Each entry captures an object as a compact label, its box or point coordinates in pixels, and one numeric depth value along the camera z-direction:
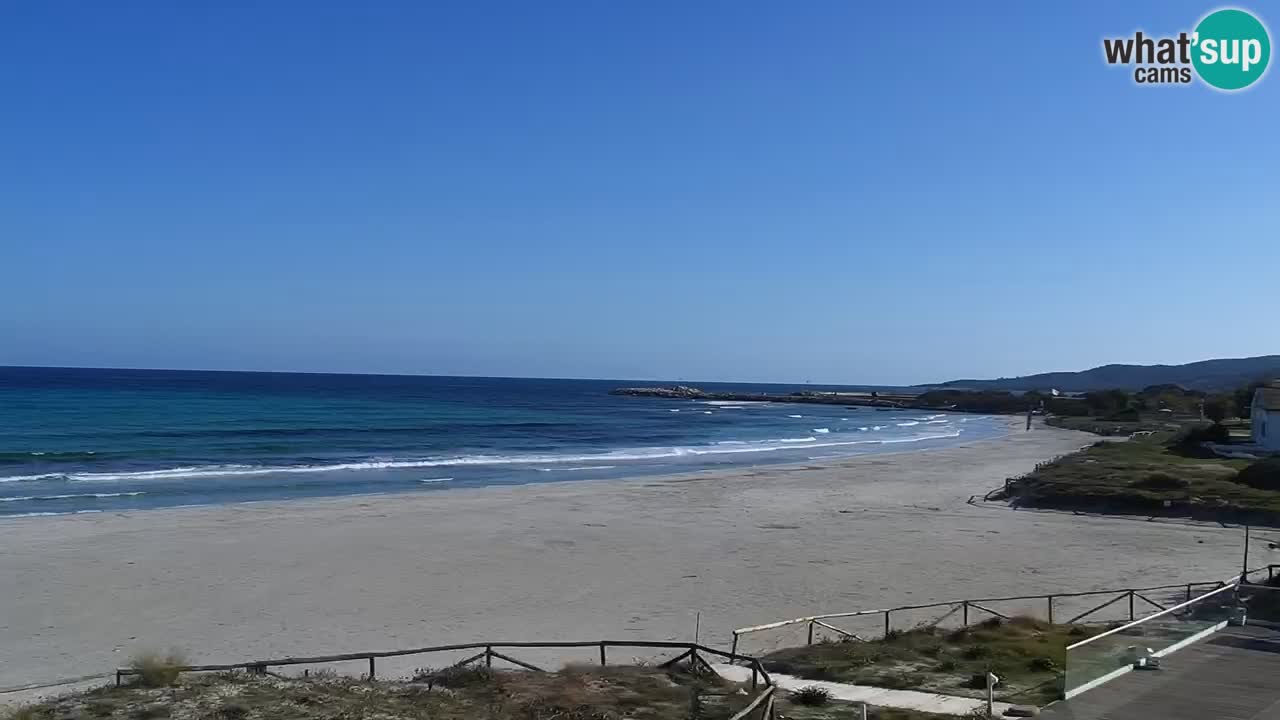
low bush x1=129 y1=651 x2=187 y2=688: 12.38
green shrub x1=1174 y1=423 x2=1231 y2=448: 53.62
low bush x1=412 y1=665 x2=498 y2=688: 12.59
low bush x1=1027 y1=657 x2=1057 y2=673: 12.13
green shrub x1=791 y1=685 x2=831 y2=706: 10.75
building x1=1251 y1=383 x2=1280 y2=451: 47.00
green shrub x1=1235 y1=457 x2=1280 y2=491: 34.12
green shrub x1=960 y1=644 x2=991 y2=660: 13.23
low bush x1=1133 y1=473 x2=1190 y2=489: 34.63
